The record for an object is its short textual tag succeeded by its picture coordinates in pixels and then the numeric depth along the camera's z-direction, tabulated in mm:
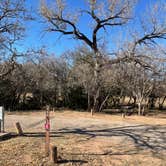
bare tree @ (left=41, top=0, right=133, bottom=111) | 14932
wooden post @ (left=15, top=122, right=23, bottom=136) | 6500
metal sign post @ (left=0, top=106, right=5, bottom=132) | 6458
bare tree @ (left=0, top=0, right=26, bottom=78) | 7862
